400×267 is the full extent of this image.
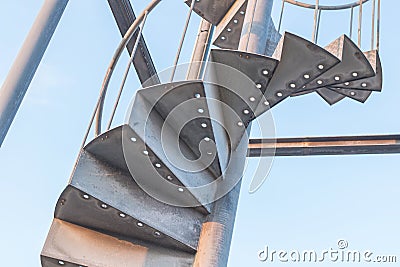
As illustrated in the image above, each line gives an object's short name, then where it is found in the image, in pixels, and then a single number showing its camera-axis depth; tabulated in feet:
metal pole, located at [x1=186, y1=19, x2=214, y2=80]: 9.93
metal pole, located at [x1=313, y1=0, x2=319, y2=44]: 9.09
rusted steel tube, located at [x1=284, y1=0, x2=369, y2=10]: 13.69
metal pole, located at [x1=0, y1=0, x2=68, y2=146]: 6.04
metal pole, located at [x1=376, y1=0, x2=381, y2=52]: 9.95
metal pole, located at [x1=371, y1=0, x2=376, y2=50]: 10.12
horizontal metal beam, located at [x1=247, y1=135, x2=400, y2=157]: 11.21
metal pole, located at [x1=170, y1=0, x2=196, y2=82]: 8.43
